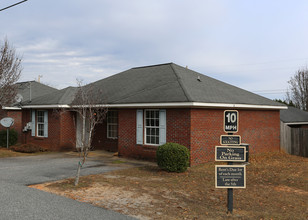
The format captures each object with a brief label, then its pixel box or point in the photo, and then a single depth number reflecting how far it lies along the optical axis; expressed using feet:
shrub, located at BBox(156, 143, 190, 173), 37.55
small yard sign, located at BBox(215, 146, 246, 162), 22.99
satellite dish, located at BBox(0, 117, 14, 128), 63.10
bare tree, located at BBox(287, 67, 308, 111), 137.90
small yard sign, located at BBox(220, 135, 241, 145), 23.44
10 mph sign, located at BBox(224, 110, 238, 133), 23.58
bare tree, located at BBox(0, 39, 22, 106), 59.82
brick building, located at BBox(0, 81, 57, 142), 69.35
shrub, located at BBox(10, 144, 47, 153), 59.31
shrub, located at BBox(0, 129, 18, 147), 69.00
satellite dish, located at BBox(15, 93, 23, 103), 66.73
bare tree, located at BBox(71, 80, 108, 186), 41.78
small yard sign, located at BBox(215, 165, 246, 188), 22.93
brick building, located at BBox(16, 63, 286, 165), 44.37
